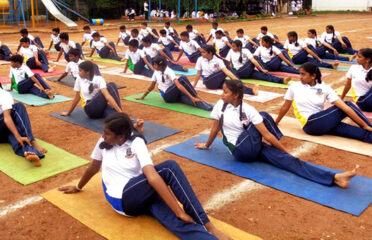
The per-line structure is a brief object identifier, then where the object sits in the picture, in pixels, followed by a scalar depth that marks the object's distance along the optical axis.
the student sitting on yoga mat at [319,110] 5.09
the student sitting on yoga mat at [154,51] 10.31
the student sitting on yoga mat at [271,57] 9.27
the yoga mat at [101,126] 5.61
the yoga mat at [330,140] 4.97
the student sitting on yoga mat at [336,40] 12.11
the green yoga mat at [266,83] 8.54
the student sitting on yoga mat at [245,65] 8.81
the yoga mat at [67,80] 9.07
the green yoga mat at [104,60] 12.04
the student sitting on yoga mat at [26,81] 7.41
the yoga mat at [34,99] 7.40
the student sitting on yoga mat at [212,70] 7.68
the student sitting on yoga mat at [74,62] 7.80
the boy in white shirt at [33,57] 10.02
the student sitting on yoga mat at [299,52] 10.40
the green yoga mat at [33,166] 4.29
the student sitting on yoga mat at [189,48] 11.48
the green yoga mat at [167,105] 6.68
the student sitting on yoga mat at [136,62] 9.85
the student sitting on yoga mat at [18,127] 4.57
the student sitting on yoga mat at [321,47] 11.27
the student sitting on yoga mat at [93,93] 5.70
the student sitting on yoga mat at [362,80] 6.05
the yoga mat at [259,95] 7.51
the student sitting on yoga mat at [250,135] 4.12
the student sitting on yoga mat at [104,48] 12.43
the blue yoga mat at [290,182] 3.66
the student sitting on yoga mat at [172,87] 6.84
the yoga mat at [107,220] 3.15
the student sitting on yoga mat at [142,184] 2.96
